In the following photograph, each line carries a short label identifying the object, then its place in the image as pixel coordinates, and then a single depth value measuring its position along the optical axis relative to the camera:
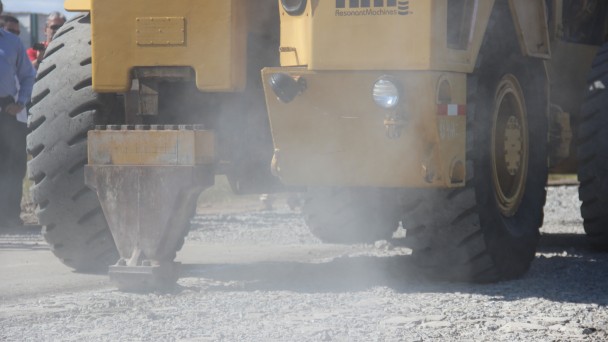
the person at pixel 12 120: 11.12
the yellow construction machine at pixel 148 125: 6.78
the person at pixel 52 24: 11.77
